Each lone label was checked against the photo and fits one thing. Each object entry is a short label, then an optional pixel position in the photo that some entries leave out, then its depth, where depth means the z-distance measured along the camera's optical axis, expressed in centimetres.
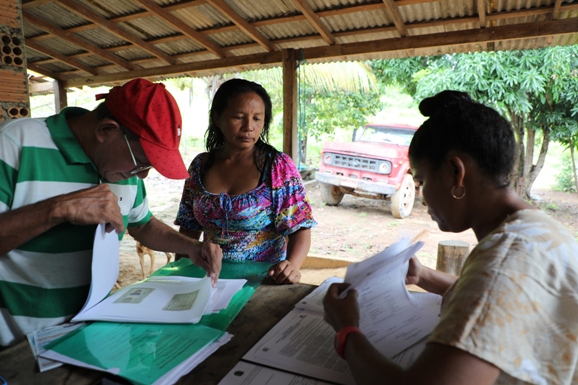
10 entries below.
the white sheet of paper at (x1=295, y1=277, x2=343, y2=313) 134
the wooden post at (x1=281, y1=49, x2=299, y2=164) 458
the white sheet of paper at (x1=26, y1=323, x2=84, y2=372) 98
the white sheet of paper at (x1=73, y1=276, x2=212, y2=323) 119
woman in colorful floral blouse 198
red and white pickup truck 854
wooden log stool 387
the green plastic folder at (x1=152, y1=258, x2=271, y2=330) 124
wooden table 93
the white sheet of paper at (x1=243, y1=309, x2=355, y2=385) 98
